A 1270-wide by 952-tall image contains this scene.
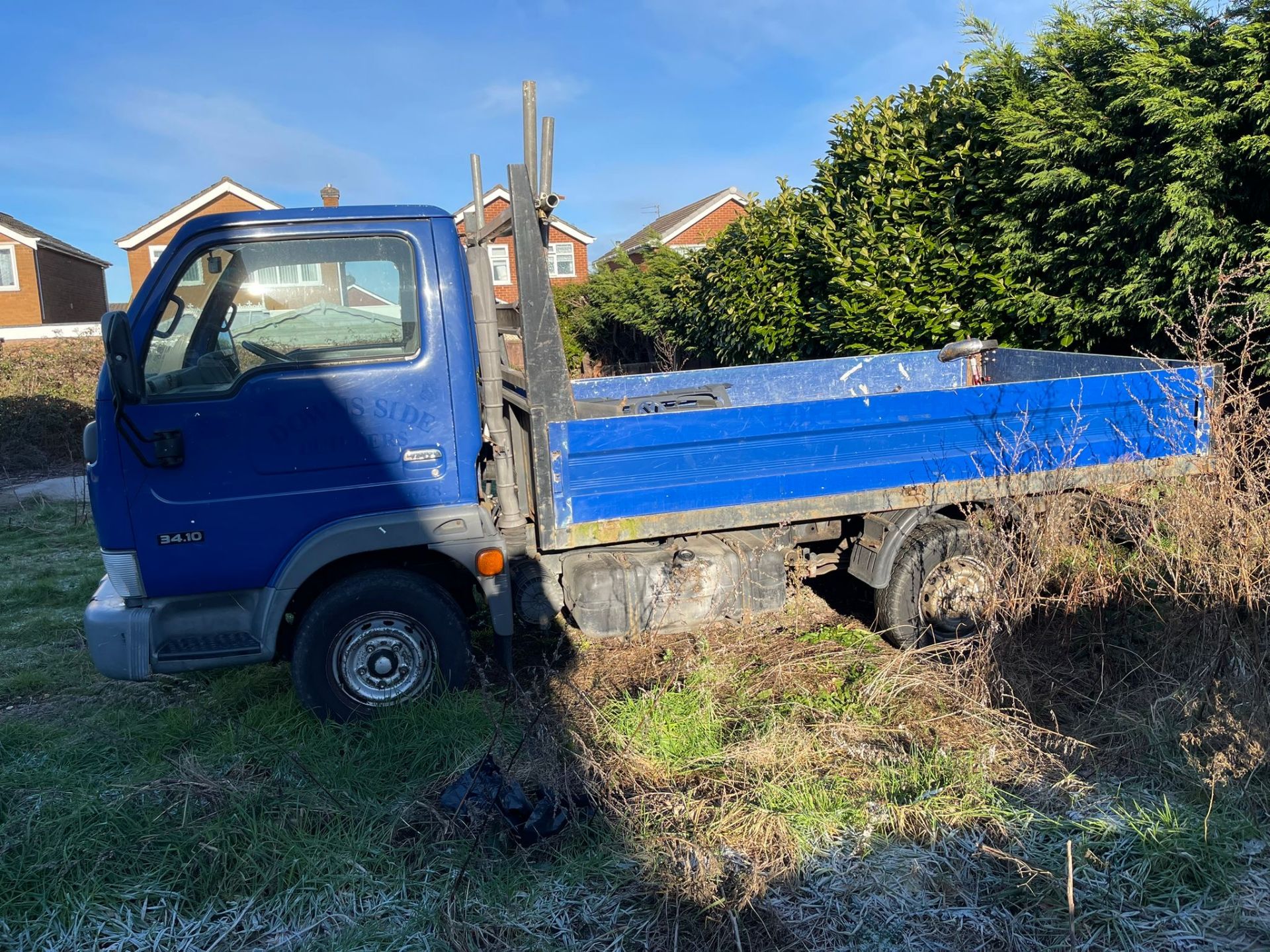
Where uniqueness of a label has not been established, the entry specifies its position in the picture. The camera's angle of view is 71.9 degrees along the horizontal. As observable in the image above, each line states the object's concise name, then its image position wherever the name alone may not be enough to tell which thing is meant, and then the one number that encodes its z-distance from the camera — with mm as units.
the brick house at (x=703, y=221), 30203
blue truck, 3799
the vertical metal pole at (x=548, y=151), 4184
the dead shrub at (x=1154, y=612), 3496
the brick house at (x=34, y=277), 29219
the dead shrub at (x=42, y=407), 14422
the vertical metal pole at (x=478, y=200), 4656
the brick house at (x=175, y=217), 28219
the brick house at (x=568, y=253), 33625
